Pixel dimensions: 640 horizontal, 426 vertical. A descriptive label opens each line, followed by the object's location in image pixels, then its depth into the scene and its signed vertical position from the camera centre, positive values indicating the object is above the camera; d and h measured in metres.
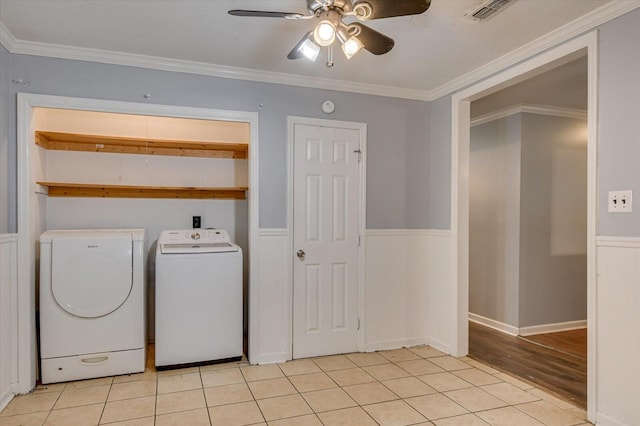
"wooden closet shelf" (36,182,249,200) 3.64 +0.16
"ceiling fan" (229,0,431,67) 1.88 +0.91
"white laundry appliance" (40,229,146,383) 3.00 -0.72
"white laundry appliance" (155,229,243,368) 3.24 -0.77
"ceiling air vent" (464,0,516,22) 2.31 +1.16
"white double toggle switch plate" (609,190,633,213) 2.28 +0.05
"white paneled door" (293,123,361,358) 3.60 -0.27
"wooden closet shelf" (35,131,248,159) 3.57 +0.59
